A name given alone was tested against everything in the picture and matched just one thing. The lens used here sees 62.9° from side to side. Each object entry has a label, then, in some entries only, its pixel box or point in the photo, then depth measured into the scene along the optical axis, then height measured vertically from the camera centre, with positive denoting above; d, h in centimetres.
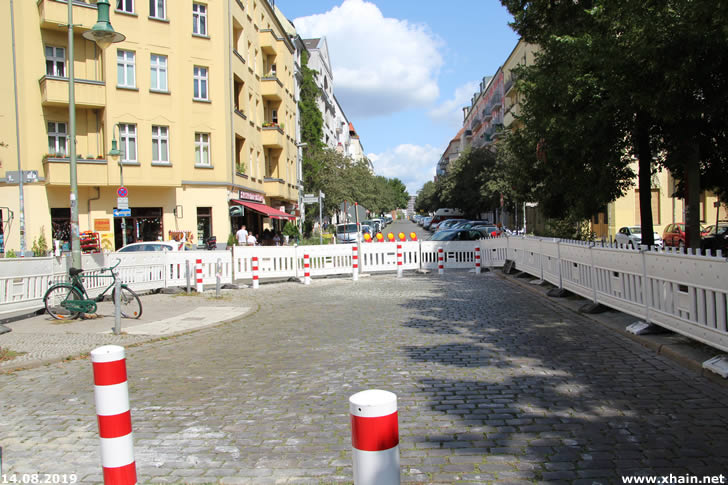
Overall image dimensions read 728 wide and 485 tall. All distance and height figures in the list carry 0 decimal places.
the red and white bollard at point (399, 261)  2092 -97
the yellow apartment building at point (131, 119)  2628 +585
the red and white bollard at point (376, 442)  235 -83
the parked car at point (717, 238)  2314 -62
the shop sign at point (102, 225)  2733 +88
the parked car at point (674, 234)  2686 -48
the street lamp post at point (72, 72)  1230 +374
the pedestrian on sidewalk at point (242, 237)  2844 +10
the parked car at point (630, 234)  3044 -47
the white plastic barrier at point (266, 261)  1911 -75
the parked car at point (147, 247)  1862 -14
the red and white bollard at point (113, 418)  328 -97
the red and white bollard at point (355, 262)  1988 -90
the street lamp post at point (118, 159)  2466 +371
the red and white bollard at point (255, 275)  1839 -112
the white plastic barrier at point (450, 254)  2231 -82
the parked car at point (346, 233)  4012 +20
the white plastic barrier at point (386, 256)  2139 -80
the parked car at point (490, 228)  3888 +16
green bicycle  1158 -114
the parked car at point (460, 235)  2406 -16
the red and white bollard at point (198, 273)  1692 -92
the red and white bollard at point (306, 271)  1925 -113
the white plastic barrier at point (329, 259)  2044 -81
